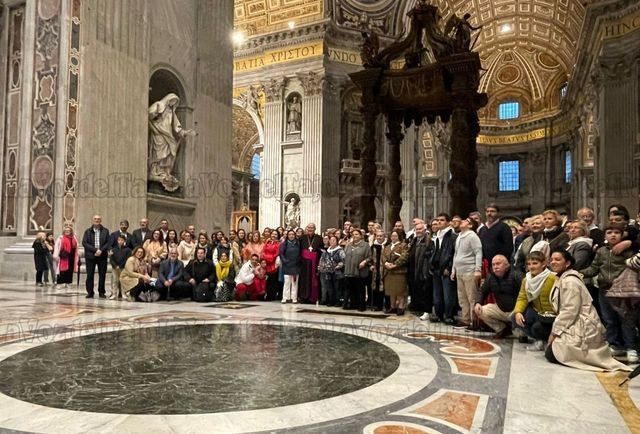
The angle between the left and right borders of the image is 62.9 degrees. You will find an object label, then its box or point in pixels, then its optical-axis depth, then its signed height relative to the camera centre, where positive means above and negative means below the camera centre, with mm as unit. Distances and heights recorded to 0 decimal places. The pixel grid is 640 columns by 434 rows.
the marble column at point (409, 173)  25453 +2892
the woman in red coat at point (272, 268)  9703 -686
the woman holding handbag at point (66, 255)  9698 -487
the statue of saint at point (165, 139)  12172 +2171
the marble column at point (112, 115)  10578 +2417
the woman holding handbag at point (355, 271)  8250 -617
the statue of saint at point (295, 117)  23609 +5149
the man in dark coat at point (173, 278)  8961 -824
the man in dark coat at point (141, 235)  9602 -94
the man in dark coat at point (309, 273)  9234 -740
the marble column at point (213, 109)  13500 +3258
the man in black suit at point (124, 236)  9289 -131
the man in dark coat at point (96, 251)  9148 -376
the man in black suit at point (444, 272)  6887 -531
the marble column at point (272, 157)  23516 +3364
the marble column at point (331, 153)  22641 +3443
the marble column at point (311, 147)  22547 +3665
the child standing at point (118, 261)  9125 -547
